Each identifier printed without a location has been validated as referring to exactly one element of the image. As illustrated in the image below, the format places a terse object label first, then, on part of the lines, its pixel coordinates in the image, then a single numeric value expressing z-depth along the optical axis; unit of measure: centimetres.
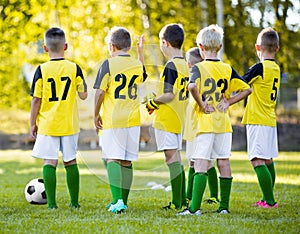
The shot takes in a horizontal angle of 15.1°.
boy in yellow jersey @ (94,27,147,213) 1074
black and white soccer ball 1204
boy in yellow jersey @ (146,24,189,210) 1088
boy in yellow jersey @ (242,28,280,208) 1191
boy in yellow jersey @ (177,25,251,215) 1029
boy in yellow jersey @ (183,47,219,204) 1225
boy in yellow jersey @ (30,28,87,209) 1114
